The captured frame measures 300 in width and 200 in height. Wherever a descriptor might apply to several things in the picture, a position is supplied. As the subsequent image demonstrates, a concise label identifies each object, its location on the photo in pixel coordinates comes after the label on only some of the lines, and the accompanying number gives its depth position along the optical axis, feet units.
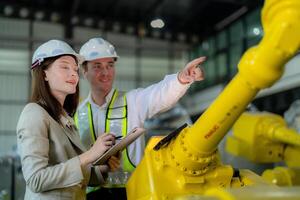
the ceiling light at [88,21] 44.42
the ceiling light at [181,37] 48.33
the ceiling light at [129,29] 46.57
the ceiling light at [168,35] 48.01
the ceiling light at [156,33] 47.52
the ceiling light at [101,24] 45.14
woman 5.60
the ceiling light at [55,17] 43.55
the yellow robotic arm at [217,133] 3.68
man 8.99
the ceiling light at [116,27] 45.86
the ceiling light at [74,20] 43.93
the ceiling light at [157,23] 45.62
